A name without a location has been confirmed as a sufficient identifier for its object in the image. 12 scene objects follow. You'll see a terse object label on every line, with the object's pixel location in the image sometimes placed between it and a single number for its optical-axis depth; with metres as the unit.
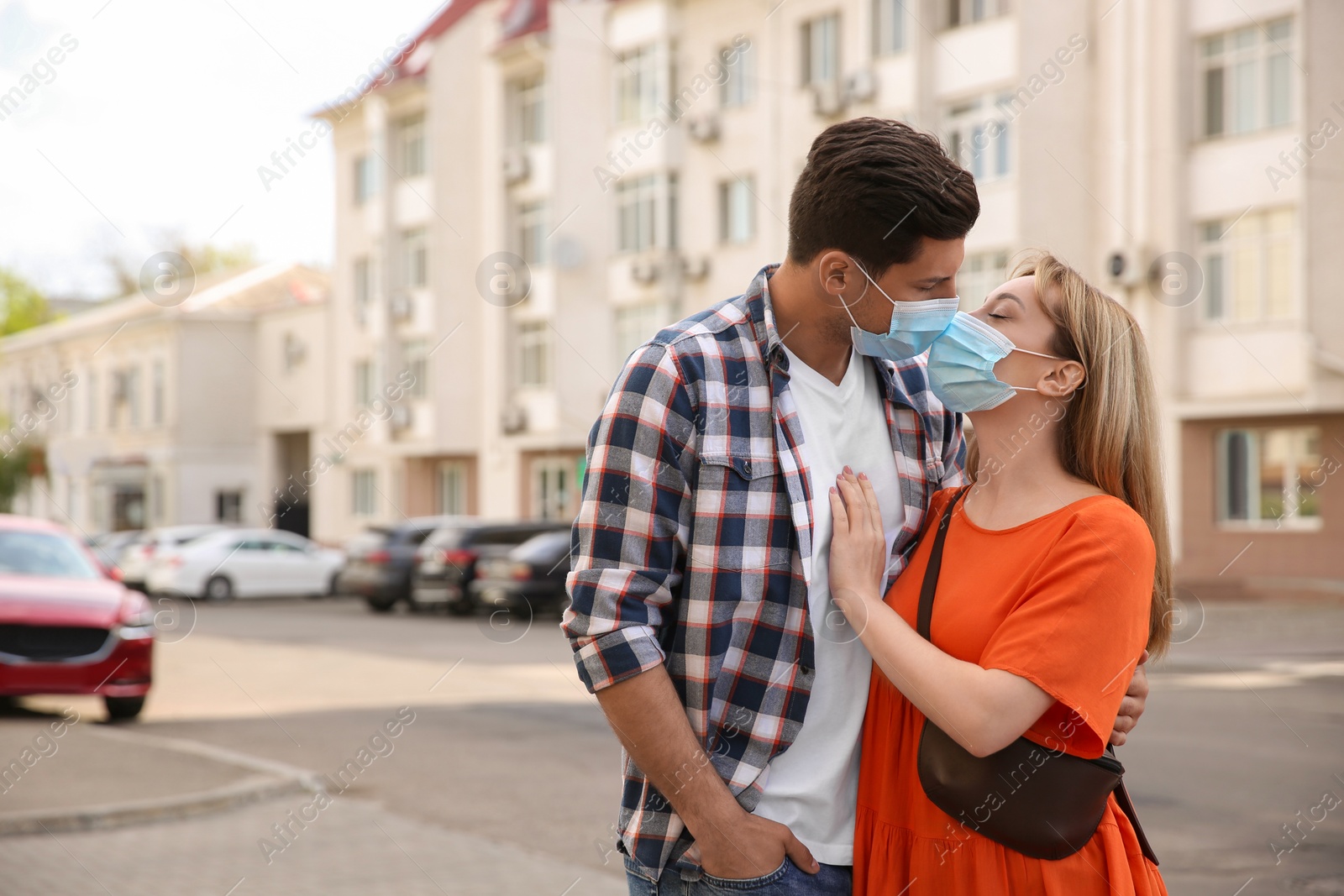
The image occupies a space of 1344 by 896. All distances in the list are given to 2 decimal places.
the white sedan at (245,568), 30.61
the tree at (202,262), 60.16
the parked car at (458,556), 24.61
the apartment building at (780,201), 23.19
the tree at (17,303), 67.56
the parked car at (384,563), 26.48
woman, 2.35
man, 2.30
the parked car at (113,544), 36.47
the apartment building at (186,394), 48.22
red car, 10.30
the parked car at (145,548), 32.22
